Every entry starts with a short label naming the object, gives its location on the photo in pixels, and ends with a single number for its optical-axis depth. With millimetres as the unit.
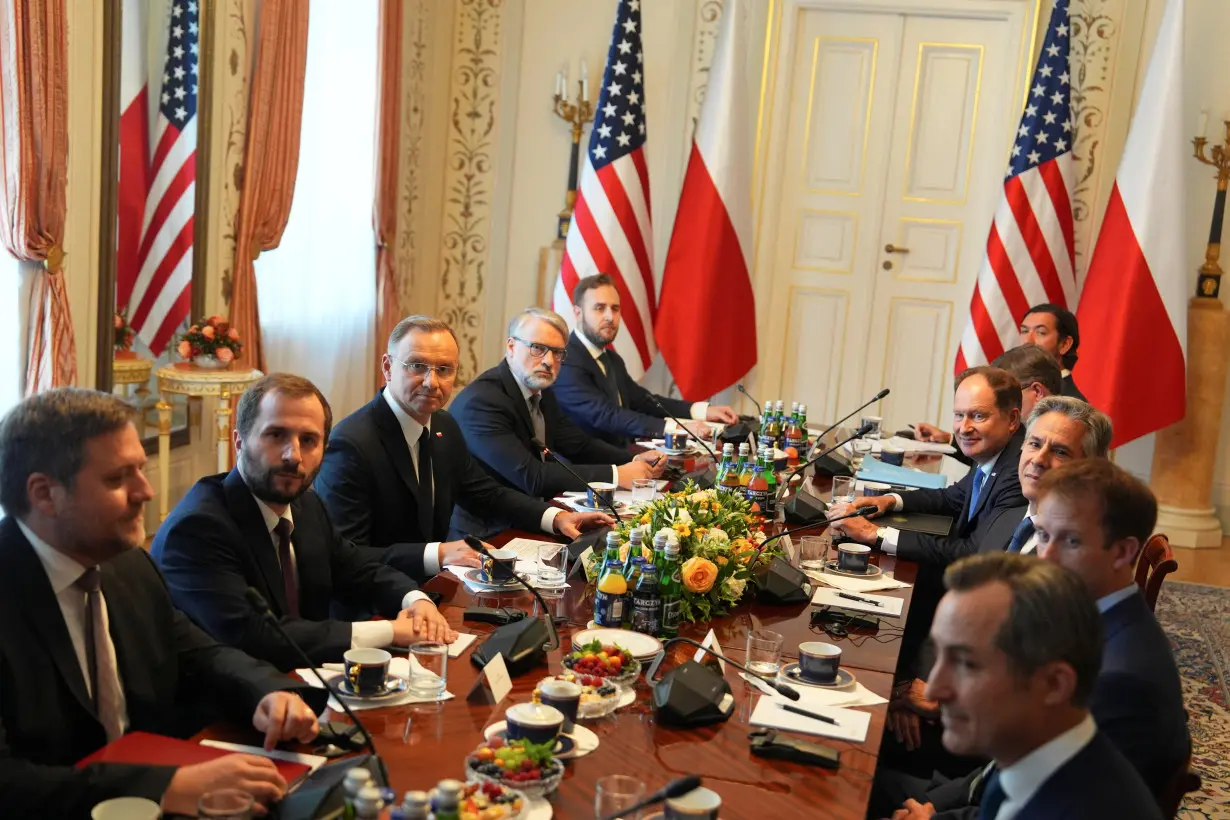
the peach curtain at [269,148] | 5883
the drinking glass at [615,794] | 1697
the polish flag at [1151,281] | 6785
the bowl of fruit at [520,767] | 1787
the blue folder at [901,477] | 4559
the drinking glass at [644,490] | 3762
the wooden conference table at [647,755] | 1873
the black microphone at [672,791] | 1634
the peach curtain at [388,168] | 7055
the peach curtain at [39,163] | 4211
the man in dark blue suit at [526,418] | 4352
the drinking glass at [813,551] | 3387
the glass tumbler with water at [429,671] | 2180
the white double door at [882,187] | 7461
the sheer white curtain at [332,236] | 6492
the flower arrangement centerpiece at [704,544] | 2670
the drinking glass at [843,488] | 4074
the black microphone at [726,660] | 2223
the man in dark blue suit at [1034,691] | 1574
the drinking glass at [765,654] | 2400
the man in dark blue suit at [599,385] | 5594
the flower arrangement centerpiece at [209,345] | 5328
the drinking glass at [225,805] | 1605
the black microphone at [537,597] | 2490
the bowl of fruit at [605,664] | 2246
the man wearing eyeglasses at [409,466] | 3469
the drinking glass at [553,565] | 2912
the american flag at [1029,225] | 7023
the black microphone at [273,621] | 1817
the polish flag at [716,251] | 7395
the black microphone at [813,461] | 3994
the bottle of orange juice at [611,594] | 2590
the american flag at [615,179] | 7391
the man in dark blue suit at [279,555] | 2500
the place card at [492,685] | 2178
